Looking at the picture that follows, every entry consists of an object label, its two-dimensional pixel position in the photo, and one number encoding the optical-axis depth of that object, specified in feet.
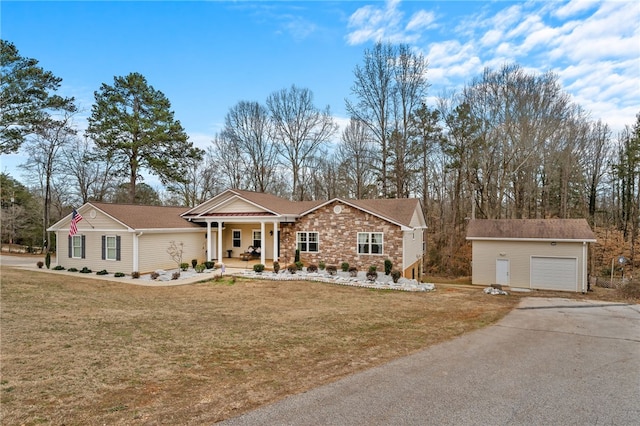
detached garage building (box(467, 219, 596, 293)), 57.67
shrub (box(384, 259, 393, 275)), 56.49
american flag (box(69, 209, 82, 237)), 57.52
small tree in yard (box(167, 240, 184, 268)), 64.08
